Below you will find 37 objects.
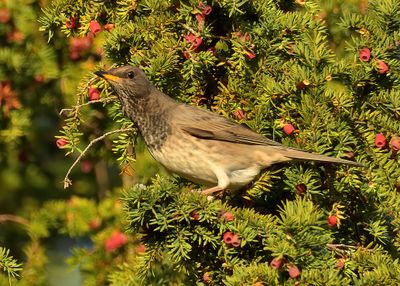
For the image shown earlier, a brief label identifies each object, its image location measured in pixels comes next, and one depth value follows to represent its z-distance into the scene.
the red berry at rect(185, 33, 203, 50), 9.73
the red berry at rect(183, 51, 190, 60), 9.71
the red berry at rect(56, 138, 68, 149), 9.87
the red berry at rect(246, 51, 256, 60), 9.63
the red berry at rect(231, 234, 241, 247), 8.57
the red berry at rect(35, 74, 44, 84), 13.67
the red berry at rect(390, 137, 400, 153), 9.27
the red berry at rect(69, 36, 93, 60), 13.26
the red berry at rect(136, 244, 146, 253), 11.67
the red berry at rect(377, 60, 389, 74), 9.34
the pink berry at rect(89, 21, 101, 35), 10.12
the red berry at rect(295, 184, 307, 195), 9.22
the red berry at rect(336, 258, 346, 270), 8.77
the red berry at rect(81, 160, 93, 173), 14.71
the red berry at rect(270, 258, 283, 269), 8.03
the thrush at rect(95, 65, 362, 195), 10.46
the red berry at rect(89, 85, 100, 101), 10.56
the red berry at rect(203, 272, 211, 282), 9.21
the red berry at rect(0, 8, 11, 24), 13.28
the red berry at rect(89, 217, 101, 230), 13.06
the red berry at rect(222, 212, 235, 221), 8.71
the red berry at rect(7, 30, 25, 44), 13.41
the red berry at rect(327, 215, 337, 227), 9.15
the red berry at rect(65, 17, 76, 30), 10.35
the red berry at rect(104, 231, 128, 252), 12.45
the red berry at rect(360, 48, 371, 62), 9.40
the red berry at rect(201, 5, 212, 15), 9.75
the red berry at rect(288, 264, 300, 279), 8.01
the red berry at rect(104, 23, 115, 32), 10.18
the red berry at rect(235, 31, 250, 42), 9.73
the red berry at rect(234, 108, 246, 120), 9.89
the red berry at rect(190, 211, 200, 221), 8.71
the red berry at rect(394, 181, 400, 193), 9.45
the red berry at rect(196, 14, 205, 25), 9.73
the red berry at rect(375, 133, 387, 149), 9.29
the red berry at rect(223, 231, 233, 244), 8.62
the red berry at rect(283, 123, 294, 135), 9.36
